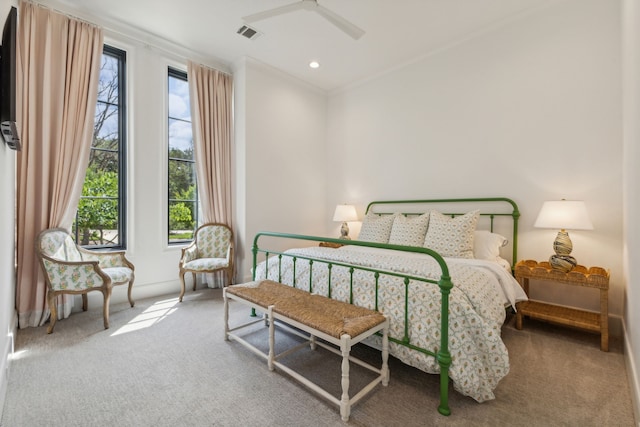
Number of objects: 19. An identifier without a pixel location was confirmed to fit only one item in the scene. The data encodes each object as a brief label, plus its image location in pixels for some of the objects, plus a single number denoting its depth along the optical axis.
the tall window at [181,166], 3.86
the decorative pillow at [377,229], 3.50
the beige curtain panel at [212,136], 3.83
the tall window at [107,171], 3.28
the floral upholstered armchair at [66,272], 2.55
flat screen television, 1.58
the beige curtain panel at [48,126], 2.66
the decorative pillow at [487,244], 2.89
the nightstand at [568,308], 2.28
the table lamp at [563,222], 2.43
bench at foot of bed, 1.55
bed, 1.60
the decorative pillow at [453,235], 2.83
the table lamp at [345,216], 4.26
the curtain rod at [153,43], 2.95
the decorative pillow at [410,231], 3.18
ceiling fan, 2.44
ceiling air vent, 3.23
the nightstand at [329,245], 4.27
